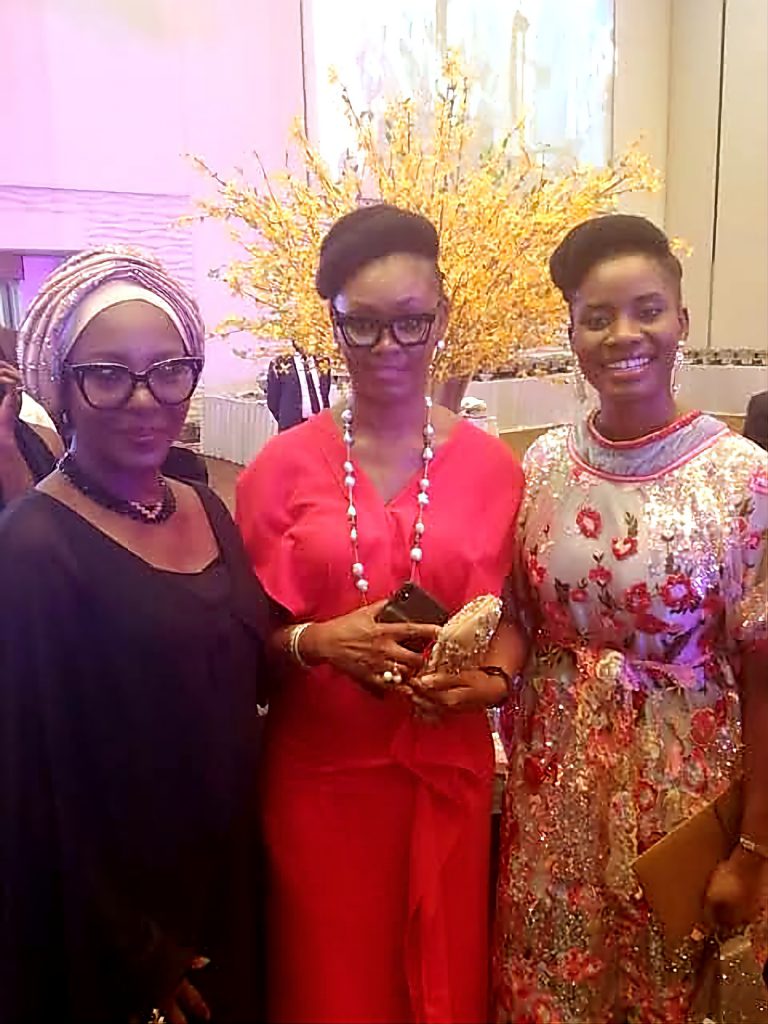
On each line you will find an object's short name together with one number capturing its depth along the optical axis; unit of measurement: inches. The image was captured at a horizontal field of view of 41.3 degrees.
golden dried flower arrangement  69.6
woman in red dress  51.5
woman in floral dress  50.5
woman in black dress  40.8
